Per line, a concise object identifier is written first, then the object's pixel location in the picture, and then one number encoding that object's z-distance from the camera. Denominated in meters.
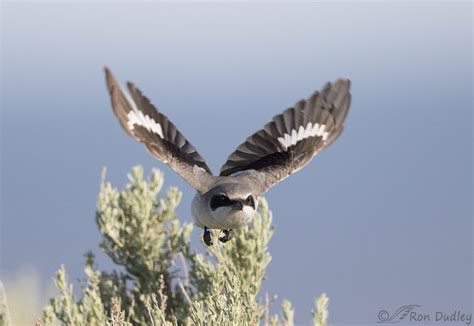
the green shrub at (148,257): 10.51
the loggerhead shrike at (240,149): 9.55
